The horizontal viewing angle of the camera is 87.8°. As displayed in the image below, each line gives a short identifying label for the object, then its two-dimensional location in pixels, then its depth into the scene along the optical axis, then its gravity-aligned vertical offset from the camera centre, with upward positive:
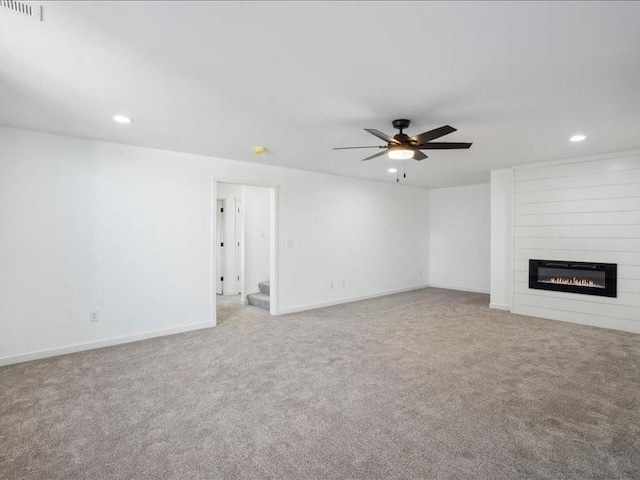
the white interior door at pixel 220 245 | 7.35 -0.11
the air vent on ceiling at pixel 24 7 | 1.64 +1.17
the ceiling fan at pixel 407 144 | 3.04 +0.92
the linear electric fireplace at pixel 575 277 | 4.75 -0.55
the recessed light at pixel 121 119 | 3.19 +1.19
